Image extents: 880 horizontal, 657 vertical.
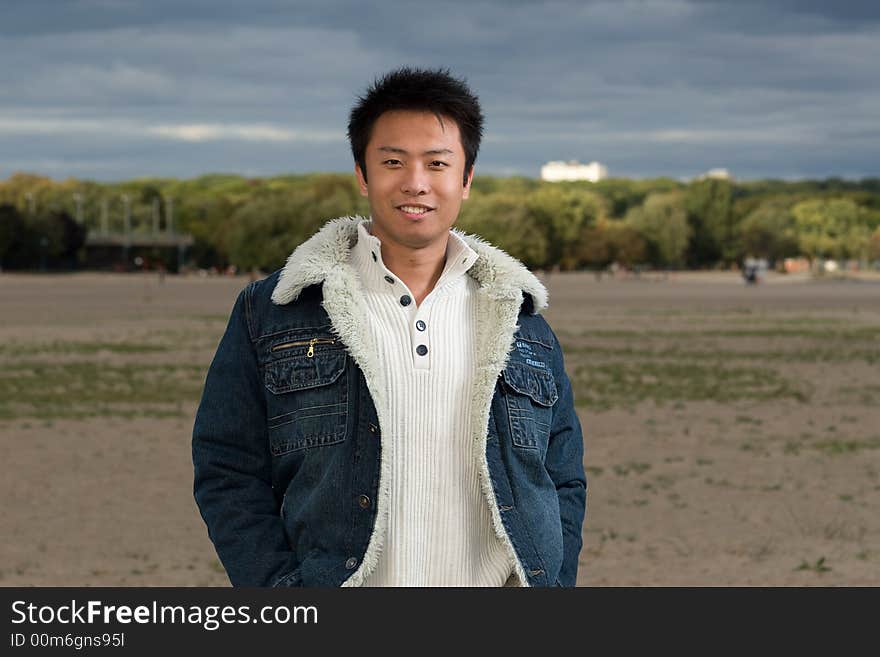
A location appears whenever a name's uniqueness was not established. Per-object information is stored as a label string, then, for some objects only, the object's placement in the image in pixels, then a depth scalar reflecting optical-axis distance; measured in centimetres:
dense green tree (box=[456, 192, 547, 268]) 11588
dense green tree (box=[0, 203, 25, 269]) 10356
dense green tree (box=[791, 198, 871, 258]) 14550
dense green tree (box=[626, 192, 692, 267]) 13312
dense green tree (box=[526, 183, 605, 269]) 12912
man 304
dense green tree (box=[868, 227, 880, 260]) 14950
